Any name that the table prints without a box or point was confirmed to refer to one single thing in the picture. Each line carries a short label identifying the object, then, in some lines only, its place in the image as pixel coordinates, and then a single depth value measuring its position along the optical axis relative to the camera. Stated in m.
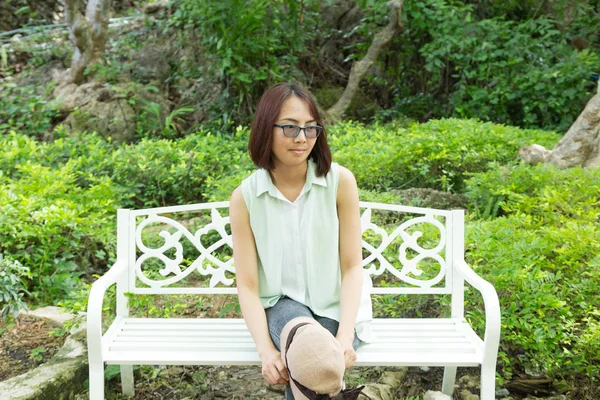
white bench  2.35
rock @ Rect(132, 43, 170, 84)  9.02
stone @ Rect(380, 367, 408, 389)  2.90
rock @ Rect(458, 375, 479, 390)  2.98
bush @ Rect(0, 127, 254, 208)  5.42
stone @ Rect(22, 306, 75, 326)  3.50
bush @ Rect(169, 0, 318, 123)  7.48
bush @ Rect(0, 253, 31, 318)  2.89
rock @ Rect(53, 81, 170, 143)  7.92
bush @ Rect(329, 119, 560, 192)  4.99
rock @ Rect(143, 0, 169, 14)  9.62
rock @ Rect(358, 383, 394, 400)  2.74
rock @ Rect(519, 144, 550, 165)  5.29
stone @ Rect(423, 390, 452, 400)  2.63
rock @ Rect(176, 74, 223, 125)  8.57
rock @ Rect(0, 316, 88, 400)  2.61
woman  2.31
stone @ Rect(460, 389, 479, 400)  2.85
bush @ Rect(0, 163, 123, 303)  3.79
